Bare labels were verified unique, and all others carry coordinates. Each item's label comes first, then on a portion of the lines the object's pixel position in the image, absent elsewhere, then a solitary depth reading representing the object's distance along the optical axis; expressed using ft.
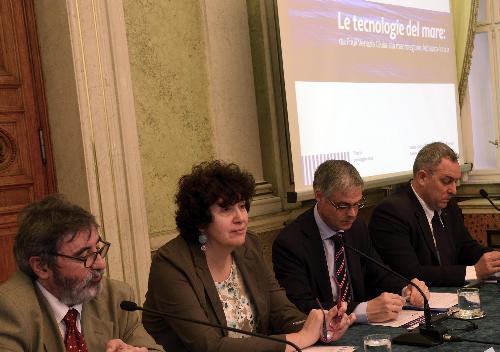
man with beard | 6.25
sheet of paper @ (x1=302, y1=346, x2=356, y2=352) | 7.14
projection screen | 13.17
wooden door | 10.30
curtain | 18.04
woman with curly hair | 7.54
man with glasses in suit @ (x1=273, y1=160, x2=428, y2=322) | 9.28
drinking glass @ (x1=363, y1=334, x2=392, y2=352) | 6.43
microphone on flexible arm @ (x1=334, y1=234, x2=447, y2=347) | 7.08
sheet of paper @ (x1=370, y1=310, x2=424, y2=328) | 8.05
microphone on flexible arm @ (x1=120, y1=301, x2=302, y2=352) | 6.31
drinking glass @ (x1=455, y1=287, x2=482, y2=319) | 7.99
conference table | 6.94
